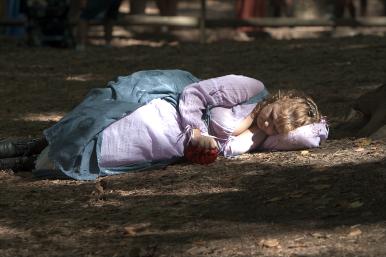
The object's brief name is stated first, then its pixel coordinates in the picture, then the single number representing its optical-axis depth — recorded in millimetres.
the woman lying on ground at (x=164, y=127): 10344
